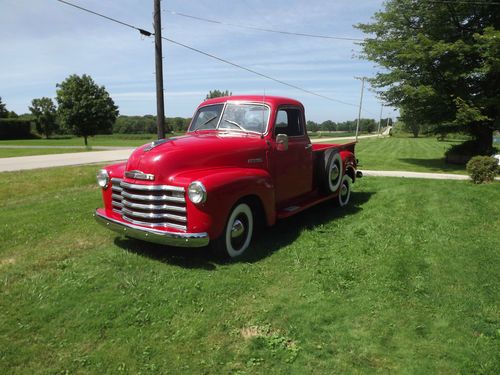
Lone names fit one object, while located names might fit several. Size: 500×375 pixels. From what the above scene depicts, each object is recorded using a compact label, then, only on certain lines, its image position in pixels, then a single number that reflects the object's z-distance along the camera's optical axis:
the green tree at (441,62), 15.14
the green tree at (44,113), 52.06
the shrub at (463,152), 18.56
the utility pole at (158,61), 11.53
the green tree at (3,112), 58.73
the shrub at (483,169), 10.27
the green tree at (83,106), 31.09
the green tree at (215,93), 30.59
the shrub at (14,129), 48.16
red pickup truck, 4.11
